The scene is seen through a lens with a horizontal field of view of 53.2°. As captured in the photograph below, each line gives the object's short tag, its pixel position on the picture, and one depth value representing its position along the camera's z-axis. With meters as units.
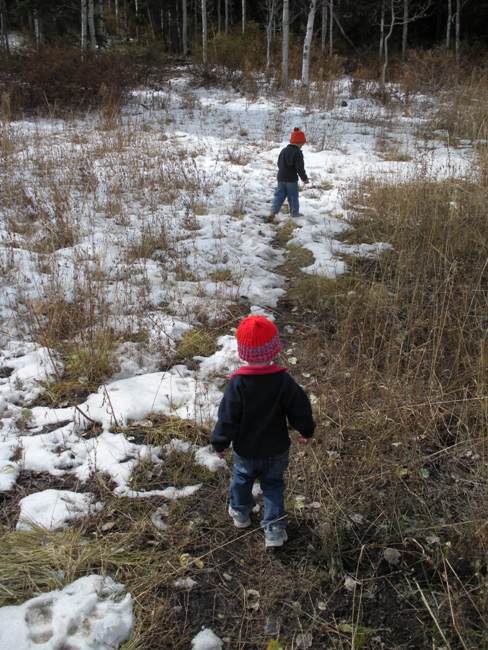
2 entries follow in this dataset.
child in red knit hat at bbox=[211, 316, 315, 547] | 2.23
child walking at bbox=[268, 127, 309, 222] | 7.00
